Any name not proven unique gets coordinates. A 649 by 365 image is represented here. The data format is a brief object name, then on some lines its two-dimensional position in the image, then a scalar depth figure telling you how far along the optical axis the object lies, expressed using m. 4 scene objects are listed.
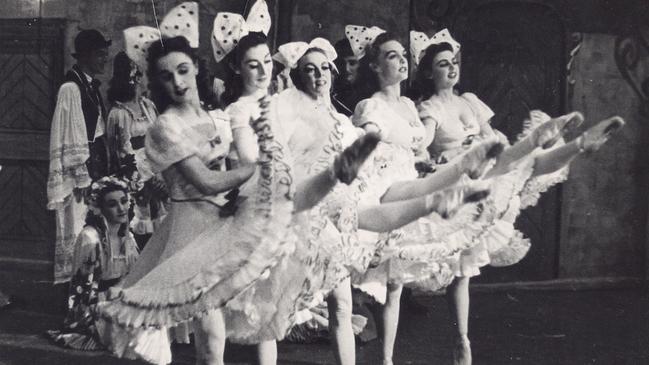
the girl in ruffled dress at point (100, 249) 7.52
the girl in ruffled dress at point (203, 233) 4.70
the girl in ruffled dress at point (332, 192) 5.31
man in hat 7.95
